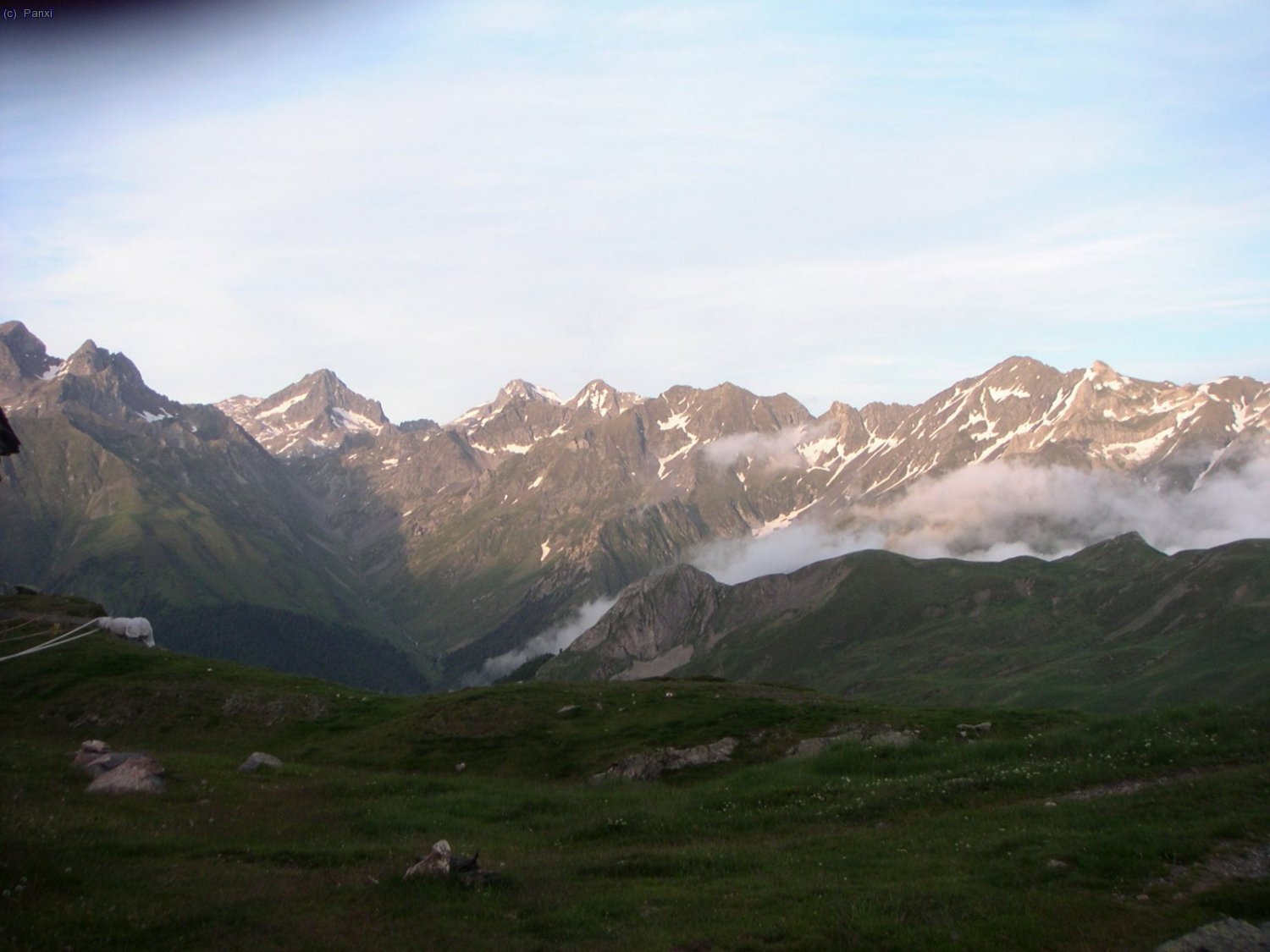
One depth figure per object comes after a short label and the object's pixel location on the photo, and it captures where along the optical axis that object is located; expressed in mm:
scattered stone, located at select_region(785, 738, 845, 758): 49628
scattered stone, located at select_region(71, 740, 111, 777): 36219
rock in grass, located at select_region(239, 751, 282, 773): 40688
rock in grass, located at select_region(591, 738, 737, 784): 47625
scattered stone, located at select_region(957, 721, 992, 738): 51750
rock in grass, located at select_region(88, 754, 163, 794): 32906
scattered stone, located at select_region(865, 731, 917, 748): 44438
